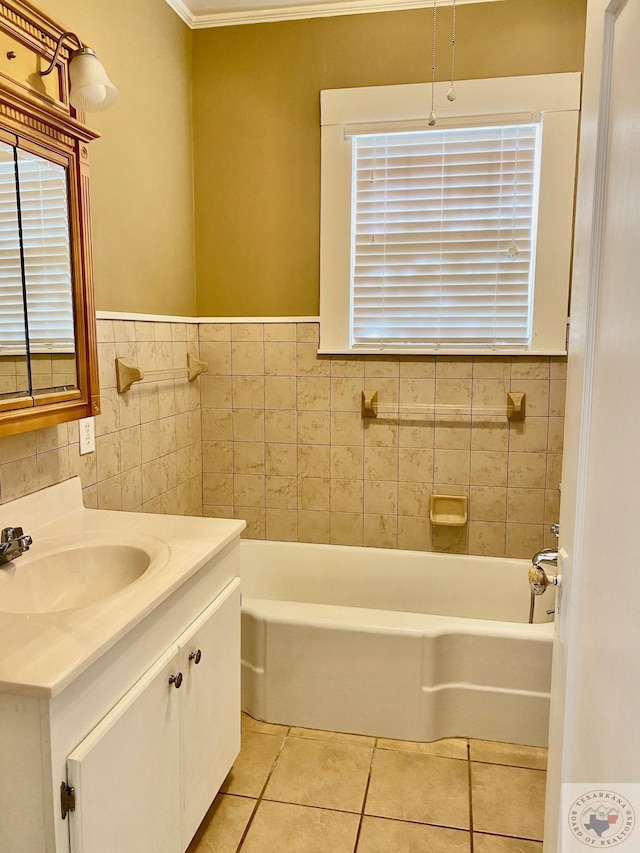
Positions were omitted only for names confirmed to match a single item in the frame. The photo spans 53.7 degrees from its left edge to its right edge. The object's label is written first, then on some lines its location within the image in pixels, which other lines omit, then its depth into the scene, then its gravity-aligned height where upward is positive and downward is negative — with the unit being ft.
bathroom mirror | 4.97 +0.68
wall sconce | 5.25 +1.98
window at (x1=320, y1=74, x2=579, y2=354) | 8.57 +1.49
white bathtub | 7.38 -4.08
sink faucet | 4.93 -1.73
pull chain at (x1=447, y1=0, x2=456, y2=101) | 8.54 +3.74
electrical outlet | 6.86 -1.24
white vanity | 3.55 -2.36
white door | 2.47 -0.61
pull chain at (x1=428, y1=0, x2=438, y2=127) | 8.70 +3.48
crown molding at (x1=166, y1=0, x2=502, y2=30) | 8.68 +4.33
